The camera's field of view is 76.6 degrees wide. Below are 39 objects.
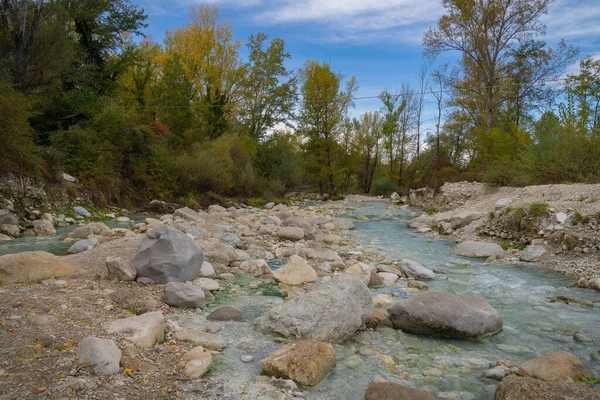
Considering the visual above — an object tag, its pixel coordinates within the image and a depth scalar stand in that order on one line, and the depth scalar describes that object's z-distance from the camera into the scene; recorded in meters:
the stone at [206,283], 5.24
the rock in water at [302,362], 2.94
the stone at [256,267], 6.27
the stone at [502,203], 10.95
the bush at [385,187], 34.41
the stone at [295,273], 5.81
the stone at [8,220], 8.68
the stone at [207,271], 5.79
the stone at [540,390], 2.53
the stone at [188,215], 11.49
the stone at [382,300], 4.94
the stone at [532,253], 7.78
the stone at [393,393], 2.67
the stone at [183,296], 4.42
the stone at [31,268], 4.44
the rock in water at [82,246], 6.73
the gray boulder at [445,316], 3.99
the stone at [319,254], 7.23
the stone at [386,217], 15.55
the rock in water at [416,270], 6.42
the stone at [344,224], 12.43
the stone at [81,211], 11.41
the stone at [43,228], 8.58
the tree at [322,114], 27.95
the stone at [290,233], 9.29
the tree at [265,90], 27.77
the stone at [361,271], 5.90
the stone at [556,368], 3.03
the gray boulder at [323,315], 3.77
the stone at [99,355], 2.67
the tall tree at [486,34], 18.78
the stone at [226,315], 4.17
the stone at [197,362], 2.89
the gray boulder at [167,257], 5.04
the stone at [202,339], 3.46
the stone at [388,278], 6.07
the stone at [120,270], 4.93
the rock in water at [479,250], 8.23
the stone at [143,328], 3.21
